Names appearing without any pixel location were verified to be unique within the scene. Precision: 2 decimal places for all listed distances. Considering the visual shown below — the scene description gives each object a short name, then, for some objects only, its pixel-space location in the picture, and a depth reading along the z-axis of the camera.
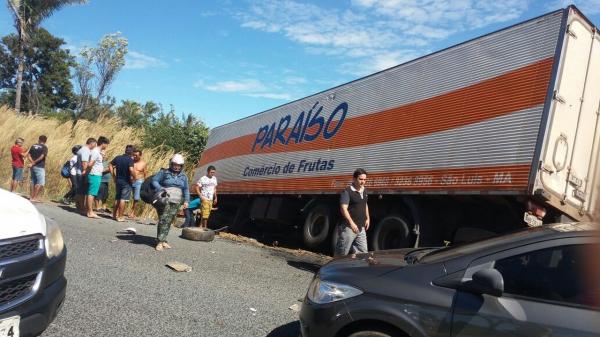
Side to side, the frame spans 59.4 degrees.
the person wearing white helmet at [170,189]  8.04
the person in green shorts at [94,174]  11.22
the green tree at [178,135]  21.14
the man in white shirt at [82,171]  11.42
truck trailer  6.73
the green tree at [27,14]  24.59
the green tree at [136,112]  25.14
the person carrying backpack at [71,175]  12.46
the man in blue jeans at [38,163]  12.58
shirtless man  11.88
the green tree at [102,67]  29.67
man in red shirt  13.44
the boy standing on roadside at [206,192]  12.23
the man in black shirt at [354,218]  7.28
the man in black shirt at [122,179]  11.41
